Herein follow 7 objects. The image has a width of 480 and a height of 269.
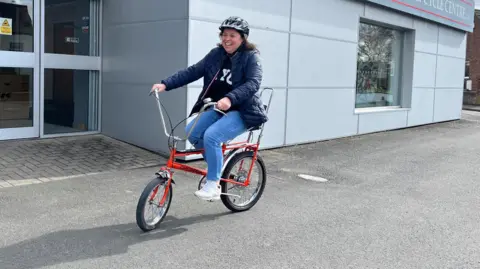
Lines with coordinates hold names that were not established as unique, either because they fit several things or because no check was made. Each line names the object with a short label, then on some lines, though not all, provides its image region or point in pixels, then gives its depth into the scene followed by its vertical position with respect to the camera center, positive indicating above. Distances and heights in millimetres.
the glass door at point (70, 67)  8695 +231
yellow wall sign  8156 +825
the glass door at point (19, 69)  8203 +148
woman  4613 -33
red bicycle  4410 -910
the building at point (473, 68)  30312 +1659
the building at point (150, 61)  7988 +394
